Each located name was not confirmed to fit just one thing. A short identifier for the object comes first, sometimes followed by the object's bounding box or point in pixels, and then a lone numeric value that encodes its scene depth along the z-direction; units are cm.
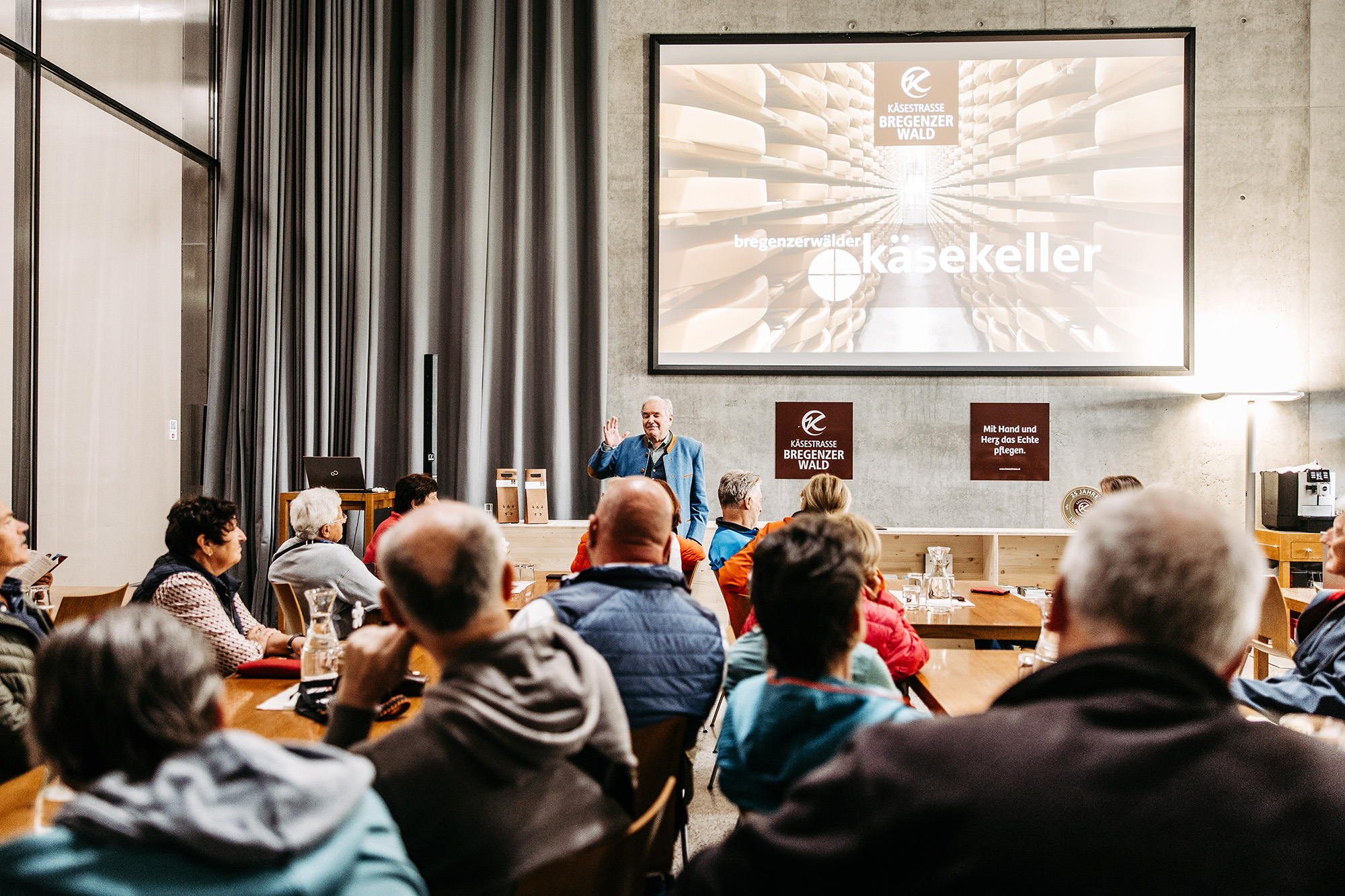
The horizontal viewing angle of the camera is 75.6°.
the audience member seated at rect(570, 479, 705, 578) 343
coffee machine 569
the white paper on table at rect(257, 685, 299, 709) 212
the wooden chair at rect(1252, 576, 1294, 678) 382
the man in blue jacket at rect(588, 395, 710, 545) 523
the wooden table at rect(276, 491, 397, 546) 573
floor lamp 595
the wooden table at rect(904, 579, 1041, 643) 318
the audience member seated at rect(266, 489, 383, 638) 314
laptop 575
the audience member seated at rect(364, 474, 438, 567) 390
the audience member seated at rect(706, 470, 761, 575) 384
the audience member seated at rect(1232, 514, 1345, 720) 216
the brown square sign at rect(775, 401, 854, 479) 644
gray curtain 641
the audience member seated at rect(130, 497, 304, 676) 255
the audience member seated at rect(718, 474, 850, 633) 334
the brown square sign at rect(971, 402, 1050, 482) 638
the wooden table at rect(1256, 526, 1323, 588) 567
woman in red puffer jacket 225
